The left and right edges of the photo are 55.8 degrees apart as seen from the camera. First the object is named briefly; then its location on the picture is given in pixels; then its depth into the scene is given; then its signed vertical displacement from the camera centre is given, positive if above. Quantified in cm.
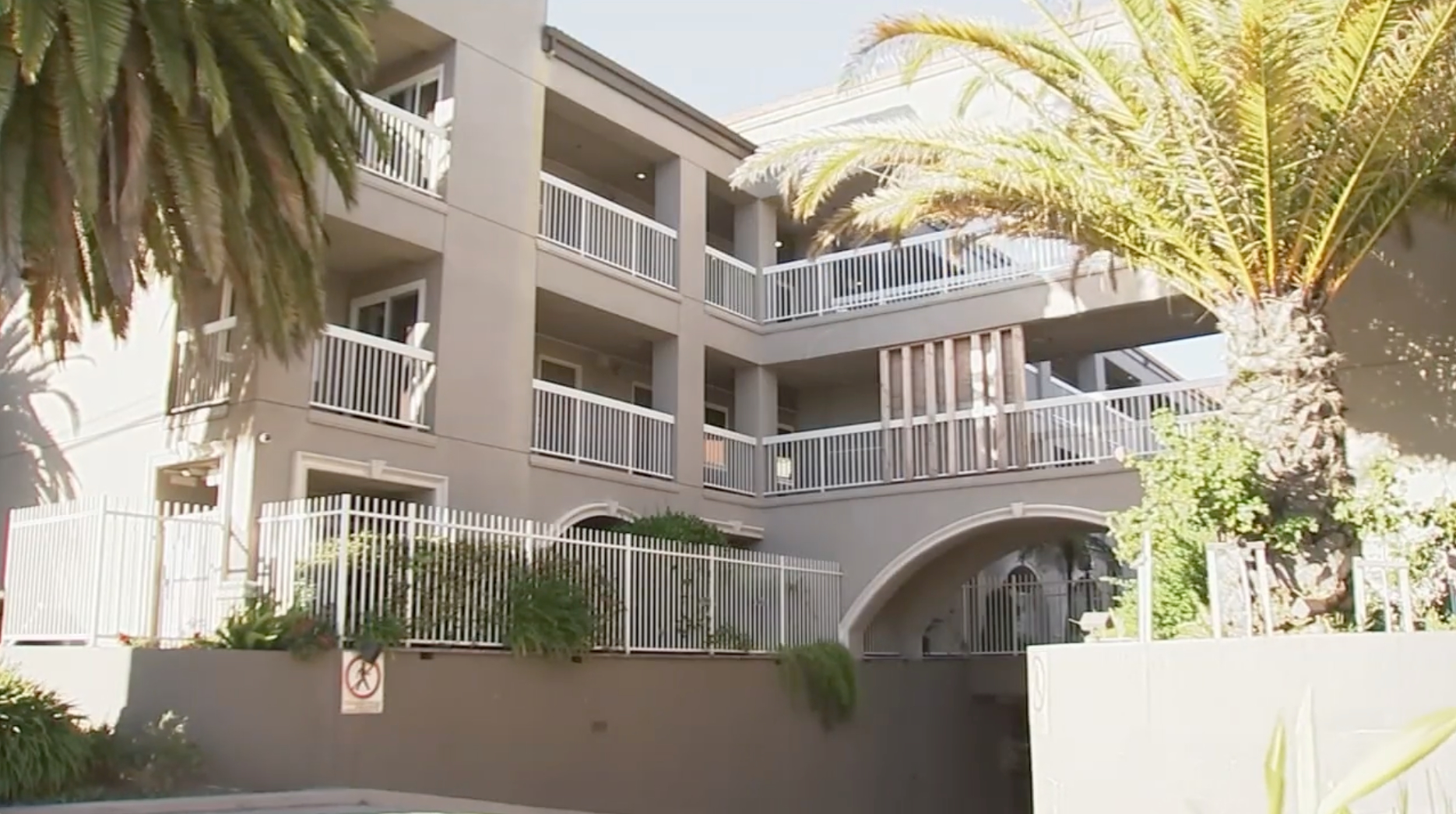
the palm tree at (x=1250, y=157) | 1141 +445
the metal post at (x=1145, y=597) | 1066 +42
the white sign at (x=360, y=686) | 1225 -31
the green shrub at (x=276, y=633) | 1215 +16
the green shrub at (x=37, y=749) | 1074 -77
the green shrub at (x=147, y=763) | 1154 -93
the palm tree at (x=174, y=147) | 1122 +438
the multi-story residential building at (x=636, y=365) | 1577 +384
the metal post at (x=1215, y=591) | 1044 +46
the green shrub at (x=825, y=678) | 1788 -35
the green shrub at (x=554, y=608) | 1408 +45
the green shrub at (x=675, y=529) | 1781 +157
